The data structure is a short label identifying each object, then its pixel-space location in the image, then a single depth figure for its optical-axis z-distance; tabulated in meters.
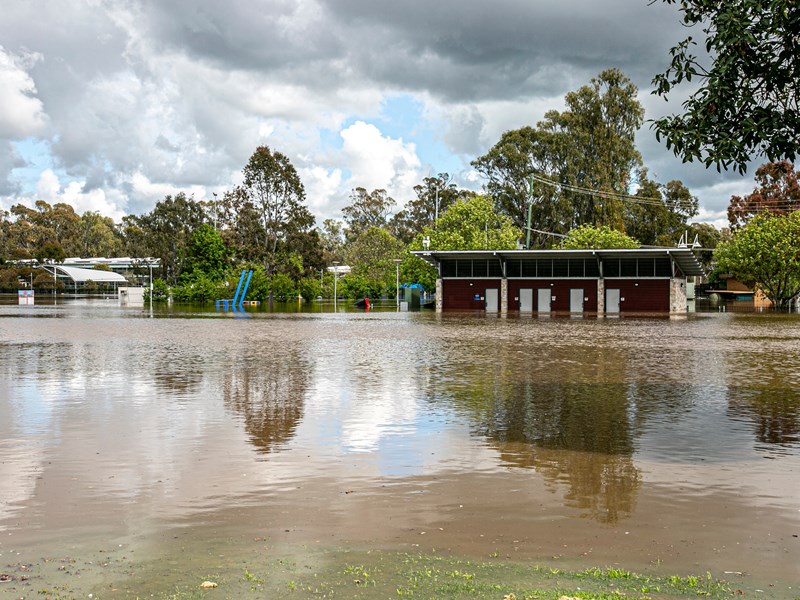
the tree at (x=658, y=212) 90.94
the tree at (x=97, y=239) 174.25
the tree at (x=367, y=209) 145.12
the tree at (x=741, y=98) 9.59
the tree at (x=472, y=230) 80.81
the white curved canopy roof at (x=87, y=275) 125.19
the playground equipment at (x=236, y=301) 86.25
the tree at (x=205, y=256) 101.75
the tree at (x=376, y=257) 108.50
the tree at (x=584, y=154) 85.50
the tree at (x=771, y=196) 97.81
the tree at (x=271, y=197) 102.19
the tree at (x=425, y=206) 114.25
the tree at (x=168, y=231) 117.44
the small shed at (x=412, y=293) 92.95
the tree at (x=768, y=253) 72.44
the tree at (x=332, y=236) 170.91
